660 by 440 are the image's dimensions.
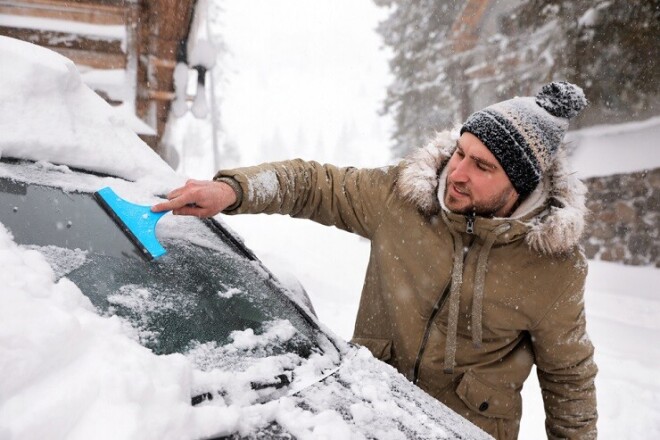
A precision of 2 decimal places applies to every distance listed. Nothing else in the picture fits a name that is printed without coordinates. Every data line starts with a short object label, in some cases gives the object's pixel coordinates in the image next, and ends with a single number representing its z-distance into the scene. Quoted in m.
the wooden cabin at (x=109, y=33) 4.89
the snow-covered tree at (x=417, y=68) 11.16
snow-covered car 0.86
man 1.88
